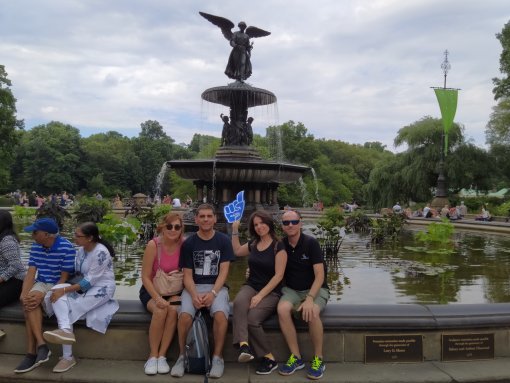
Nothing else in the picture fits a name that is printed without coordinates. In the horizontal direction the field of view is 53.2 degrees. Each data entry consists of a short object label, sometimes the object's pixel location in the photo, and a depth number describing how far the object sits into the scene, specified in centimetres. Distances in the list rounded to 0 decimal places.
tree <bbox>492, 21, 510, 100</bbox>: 3328
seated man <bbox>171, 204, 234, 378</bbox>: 441
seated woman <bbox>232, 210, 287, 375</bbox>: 438
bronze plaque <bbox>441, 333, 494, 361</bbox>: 460
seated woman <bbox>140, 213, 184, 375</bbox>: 440
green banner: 2739
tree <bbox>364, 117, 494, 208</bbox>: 3812
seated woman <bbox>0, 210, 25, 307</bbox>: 479
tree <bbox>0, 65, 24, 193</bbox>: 3597
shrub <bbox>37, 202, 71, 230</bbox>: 1193
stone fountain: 1438
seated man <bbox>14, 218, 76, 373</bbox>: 445
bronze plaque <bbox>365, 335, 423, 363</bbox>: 455
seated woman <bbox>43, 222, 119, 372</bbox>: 441
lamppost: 2739
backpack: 427
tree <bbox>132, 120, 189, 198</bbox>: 7712
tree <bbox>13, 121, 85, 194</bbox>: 6625
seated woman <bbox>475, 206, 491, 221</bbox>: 2342
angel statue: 1661
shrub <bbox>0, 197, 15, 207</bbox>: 4477
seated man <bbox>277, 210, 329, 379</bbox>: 436
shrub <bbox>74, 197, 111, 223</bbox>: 1299
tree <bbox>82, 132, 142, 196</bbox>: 7131
